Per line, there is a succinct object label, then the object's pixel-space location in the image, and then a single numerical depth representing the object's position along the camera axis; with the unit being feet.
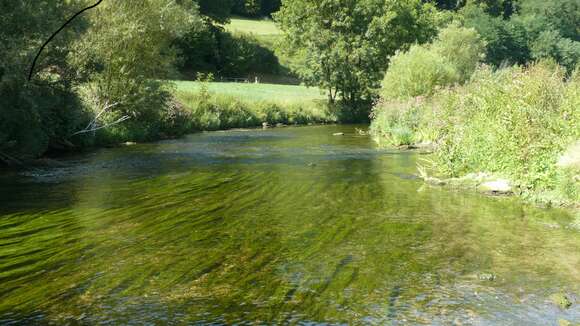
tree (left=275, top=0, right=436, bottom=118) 202.39
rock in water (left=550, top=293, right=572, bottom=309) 29.25
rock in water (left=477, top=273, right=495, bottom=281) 33.45
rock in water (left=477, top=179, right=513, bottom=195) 59.21
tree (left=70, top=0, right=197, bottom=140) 114.73
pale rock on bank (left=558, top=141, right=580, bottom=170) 49.93
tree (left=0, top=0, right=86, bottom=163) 72.43
